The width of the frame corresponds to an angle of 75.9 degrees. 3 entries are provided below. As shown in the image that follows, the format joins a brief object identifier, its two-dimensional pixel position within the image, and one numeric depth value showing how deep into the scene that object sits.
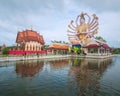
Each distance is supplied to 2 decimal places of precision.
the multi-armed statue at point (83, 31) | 33.02
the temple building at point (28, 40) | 29.57
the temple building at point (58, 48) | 33.49
